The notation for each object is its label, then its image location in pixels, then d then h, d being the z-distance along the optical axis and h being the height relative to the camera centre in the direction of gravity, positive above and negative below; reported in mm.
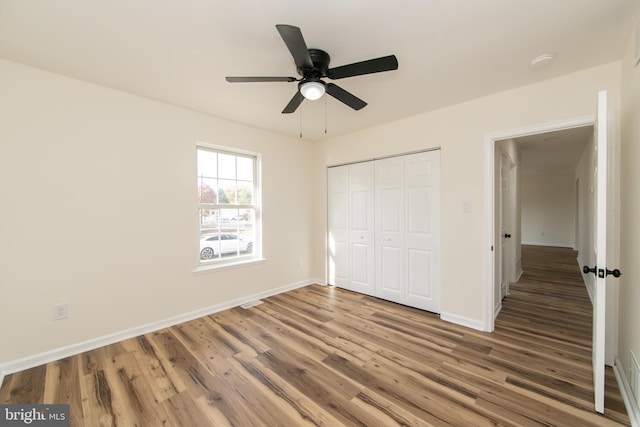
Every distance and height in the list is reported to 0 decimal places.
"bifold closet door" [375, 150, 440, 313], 3197 -243
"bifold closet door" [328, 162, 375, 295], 3879 -240
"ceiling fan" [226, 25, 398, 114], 1498 +978
